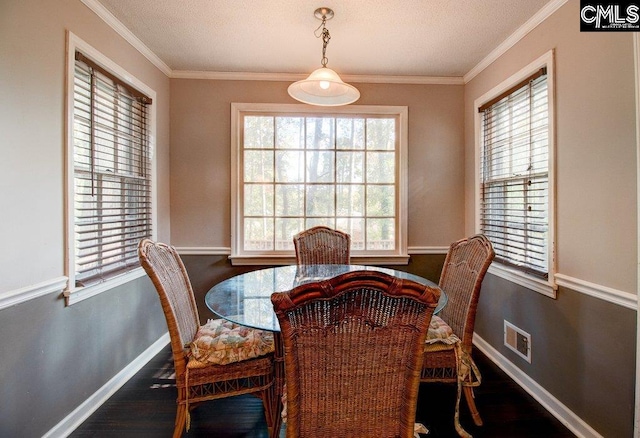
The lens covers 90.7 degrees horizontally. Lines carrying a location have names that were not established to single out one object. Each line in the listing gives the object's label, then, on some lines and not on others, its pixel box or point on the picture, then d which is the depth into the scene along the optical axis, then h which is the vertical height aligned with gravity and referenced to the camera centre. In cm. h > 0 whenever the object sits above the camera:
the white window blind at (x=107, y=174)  193 +31
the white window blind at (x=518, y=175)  213 +33
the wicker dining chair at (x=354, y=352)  94 -44
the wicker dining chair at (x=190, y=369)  154 -76
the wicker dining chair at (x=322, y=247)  269 -25
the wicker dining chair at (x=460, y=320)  169 -62
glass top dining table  148 -44
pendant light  197 +81
